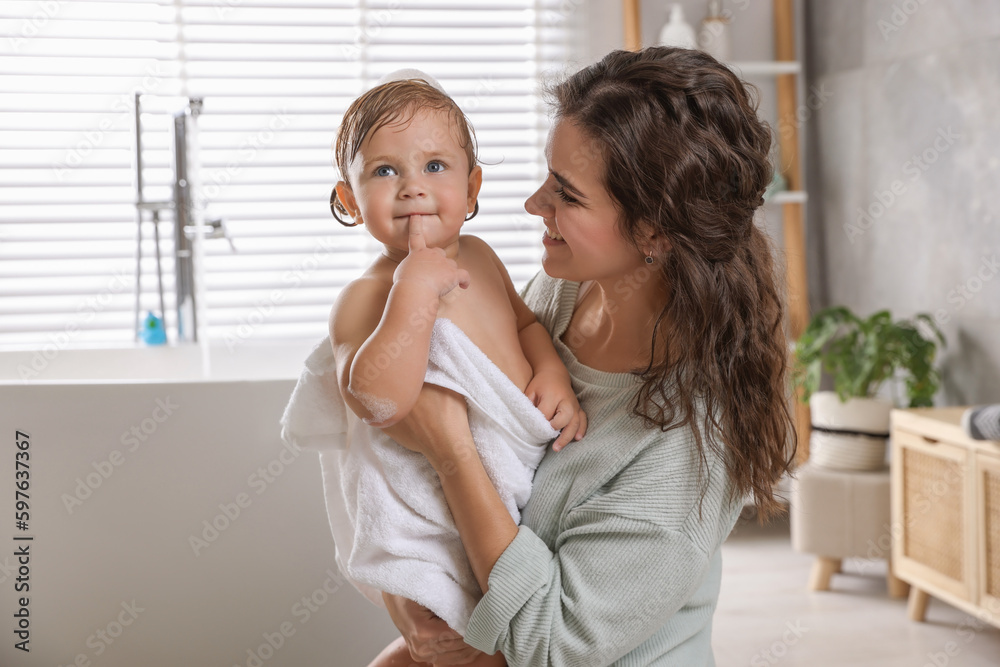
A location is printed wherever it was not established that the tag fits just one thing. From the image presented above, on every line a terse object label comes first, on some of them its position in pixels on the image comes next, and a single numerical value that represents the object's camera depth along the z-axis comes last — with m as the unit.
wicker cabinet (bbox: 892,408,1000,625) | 2.28
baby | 1.03
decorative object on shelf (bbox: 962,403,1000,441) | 2.19
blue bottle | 2.74
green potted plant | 2.79
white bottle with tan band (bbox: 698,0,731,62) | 3.27
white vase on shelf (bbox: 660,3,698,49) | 3.17
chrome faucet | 2.55
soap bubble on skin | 0.96
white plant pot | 2.83
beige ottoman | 2.78
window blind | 3.10
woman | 1.00
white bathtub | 1.47
